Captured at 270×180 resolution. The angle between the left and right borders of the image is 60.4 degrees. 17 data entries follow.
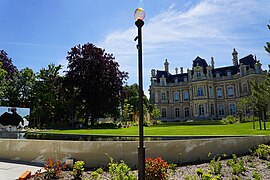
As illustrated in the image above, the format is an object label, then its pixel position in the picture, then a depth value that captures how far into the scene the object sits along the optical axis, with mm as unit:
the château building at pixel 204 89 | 48181
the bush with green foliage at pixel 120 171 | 5071
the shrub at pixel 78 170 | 5940
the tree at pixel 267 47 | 12128
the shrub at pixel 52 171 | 5891
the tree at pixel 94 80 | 31016
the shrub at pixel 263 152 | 7884
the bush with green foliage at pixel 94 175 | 5384
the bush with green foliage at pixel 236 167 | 6247
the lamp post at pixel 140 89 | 4160
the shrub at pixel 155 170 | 5043
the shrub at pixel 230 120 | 30444
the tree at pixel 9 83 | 39469
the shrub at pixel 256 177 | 5435
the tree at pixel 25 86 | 41562
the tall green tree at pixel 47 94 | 37812
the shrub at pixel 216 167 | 6254
